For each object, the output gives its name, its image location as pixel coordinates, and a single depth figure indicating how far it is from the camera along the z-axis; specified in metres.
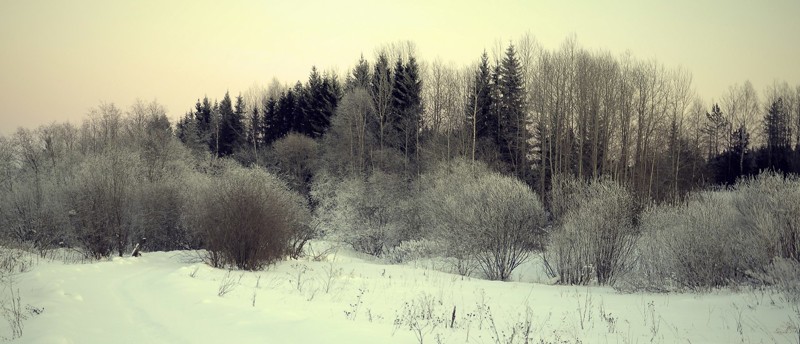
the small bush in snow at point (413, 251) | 29.28
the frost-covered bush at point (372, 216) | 35.81
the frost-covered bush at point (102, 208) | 27.14
